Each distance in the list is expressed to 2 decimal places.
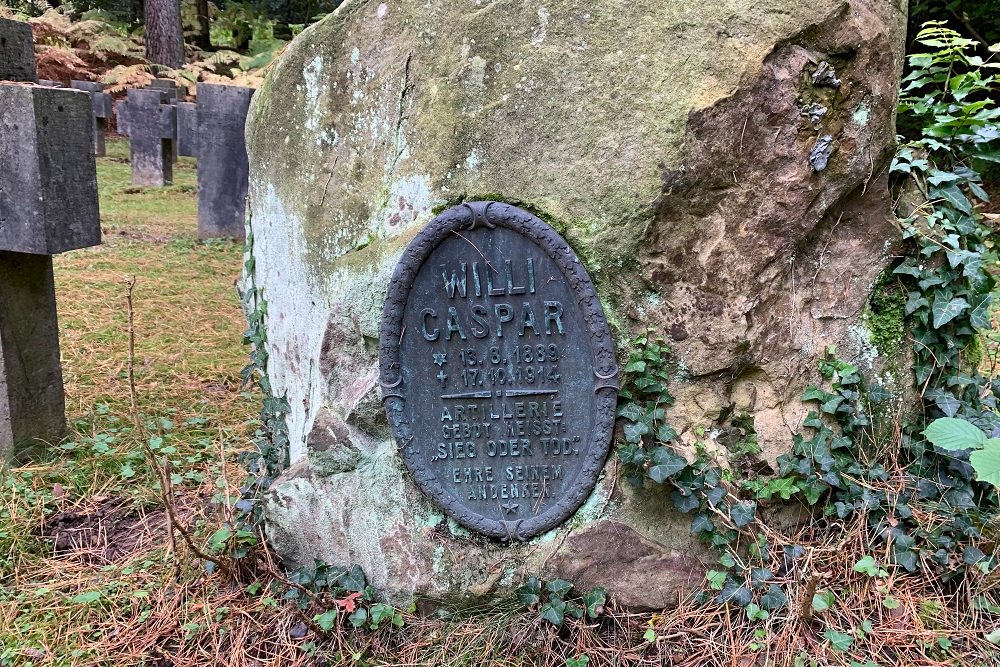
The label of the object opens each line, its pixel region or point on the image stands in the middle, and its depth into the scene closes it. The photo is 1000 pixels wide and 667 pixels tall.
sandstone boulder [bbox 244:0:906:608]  1.99
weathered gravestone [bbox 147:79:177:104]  9.64
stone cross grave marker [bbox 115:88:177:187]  8.41
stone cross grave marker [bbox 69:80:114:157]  10.70
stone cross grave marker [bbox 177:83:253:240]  6.81
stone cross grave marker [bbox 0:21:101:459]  2.67
